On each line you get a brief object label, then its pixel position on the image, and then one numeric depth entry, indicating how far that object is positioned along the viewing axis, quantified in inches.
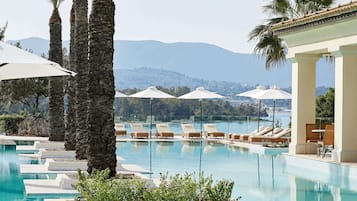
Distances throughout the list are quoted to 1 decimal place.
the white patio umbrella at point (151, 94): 1279.5
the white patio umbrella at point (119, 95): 1283.3
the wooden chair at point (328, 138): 768.3
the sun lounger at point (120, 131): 1256.8
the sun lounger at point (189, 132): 1270.9
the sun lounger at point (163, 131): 1261.1
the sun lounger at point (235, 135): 1229.1
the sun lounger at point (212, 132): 1279.5
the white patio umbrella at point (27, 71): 452.8
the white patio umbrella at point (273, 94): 1216.2
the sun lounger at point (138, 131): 1239.5
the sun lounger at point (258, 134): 1208.2
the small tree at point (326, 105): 1229.1
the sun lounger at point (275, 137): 1112.8
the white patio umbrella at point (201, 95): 1307.8
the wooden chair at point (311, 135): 836.0
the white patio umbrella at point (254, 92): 1279.0
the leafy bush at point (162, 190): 311.7
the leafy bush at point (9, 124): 1247.5
